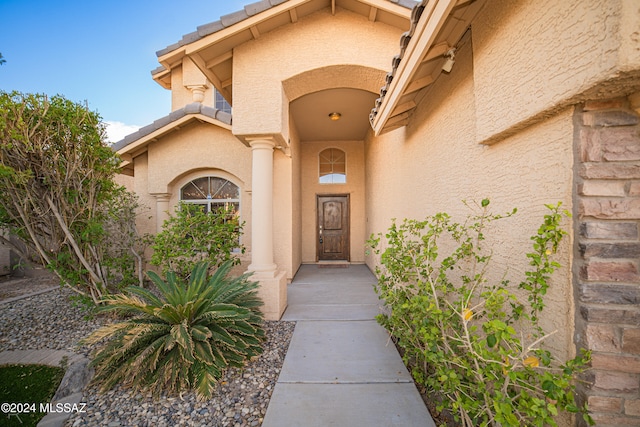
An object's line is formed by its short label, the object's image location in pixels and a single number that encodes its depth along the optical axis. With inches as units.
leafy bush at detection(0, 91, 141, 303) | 133.7
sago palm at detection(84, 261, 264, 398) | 98.3
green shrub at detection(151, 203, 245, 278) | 172.6
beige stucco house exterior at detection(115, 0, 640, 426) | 49.1
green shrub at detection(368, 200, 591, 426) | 43.6
